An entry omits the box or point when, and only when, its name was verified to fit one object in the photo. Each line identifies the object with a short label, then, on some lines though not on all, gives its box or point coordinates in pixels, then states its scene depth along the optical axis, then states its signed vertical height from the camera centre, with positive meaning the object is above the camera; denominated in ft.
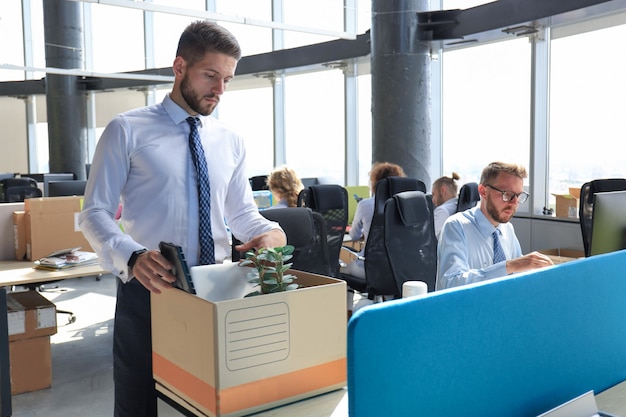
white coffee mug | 4.62 -0.94
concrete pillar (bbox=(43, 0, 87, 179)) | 35.96 +4.16
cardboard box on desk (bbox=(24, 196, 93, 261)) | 13.96 -1.34
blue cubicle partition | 3.16 -1.11
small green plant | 4.68 -0.83
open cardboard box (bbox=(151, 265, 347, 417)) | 4.14 -1.31
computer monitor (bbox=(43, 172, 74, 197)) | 24.84 -0.43
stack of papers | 12.85 -1.97
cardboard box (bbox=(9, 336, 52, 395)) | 12.32 -3.99
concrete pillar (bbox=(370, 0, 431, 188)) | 21.93 +2.86
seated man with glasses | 8.35 -0.95
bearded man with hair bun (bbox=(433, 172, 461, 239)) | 16.03 -0.83
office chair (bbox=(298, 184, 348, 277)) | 15.84 -1.07
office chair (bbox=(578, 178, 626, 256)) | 13.82 -0.60
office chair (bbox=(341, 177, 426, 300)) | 14.49 -2.27
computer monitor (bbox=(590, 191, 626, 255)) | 7.57 -0.78
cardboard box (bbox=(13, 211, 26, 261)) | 14.08 -1.54
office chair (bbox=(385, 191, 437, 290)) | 13.42 -1.68
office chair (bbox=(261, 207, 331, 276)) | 10.69 -1.33
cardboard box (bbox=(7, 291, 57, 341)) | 12.32 -3.08
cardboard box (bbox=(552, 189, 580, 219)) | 20.20 -1.43
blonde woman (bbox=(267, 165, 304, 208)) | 16.44 -0.52
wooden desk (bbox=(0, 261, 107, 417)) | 10.90 -2.15
